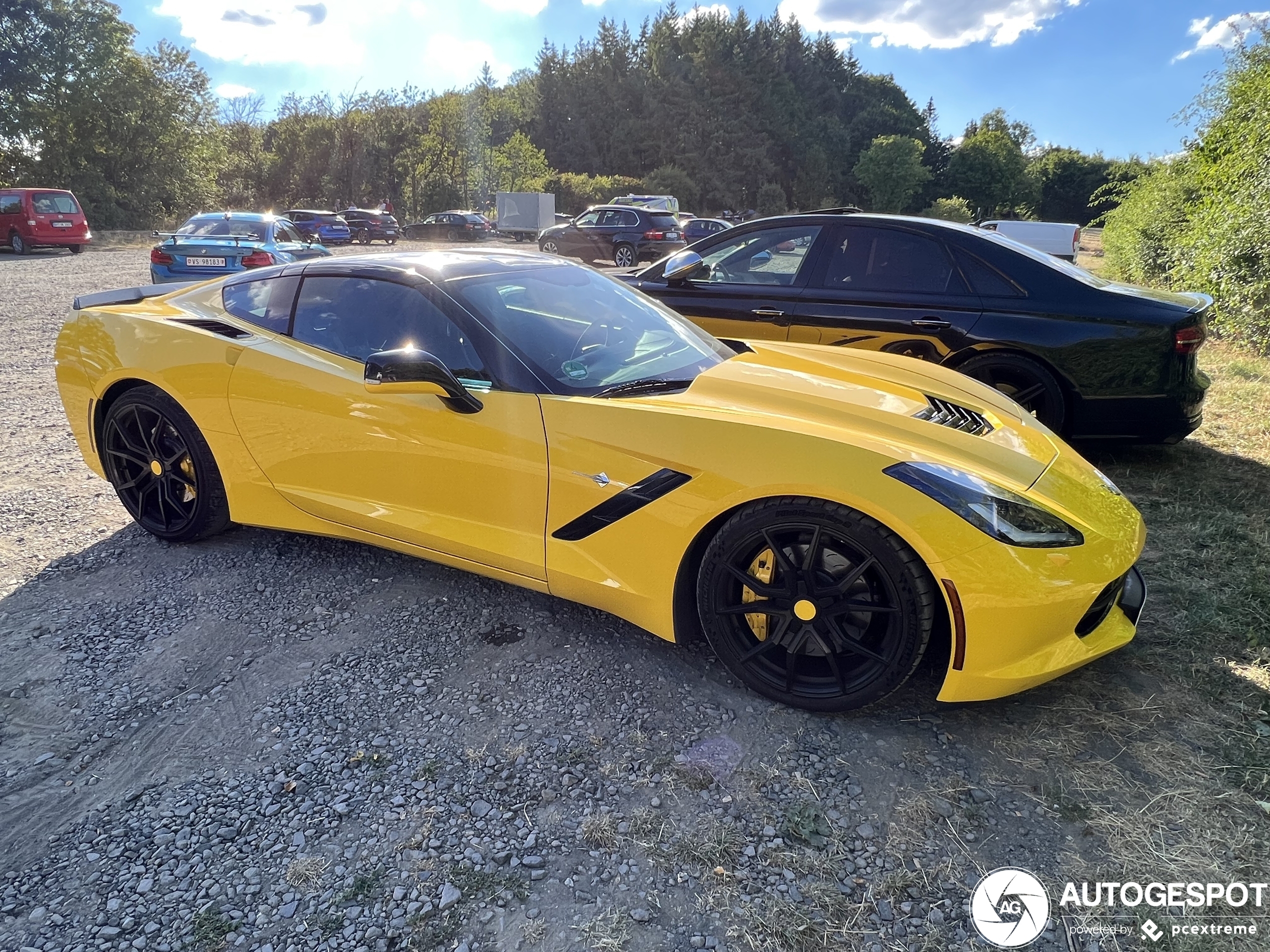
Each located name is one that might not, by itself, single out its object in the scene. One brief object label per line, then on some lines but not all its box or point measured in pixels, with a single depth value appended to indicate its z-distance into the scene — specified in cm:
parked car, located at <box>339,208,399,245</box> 2773
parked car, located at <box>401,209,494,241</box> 3212
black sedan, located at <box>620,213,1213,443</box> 411
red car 1942
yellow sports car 215
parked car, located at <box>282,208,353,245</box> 2541
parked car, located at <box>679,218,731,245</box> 2200
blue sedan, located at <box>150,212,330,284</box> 977
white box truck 3581
